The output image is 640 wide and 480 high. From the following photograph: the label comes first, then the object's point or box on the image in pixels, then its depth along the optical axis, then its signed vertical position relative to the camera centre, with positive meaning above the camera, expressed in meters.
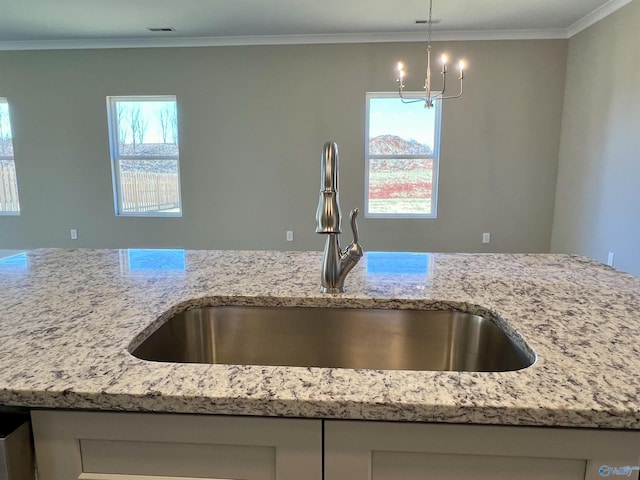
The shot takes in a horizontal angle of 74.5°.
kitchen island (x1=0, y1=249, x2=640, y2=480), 0.59 -0.35
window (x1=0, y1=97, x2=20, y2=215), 5.08 -0.04
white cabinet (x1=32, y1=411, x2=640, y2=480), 0.60 -0.42
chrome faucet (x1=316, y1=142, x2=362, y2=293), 1.06 -0.15
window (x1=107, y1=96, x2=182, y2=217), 4.97 +0.16
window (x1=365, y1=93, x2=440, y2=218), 4.74 +0.14
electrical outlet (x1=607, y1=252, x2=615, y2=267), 3.73 -0.77
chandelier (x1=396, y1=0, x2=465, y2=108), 3.26 +0.68
